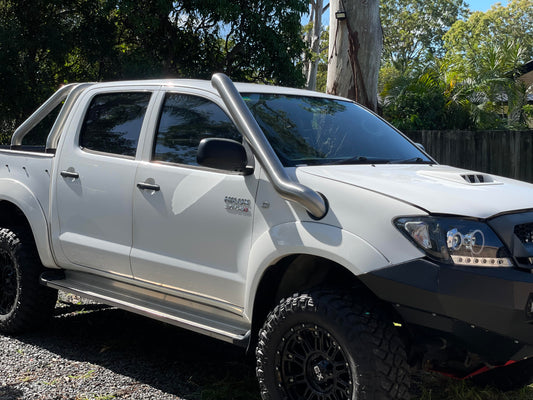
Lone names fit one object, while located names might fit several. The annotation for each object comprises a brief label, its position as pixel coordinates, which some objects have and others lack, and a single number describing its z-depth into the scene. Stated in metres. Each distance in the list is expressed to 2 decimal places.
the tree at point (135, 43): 17.81
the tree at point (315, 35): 34.09
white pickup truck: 3.31
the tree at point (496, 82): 17.12
